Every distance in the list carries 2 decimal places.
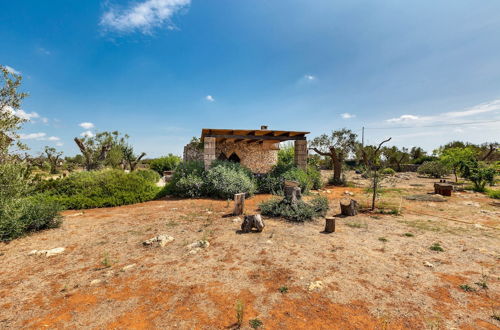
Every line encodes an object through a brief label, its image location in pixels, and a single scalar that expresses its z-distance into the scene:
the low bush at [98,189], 7.96
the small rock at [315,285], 2.93
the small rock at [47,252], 4.09
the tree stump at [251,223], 5.20
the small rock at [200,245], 4.32
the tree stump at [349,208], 6.95
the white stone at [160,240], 4.49
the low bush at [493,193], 9.74
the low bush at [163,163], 21.55
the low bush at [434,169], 18.66
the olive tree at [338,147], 14.76
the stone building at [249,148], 11.06
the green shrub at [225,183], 9.73
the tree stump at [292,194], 6.80
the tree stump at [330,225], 5.26
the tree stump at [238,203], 6.88
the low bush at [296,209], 6.27
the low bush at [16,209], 4.66
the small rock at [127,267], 3.46
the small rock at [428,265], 3.59
